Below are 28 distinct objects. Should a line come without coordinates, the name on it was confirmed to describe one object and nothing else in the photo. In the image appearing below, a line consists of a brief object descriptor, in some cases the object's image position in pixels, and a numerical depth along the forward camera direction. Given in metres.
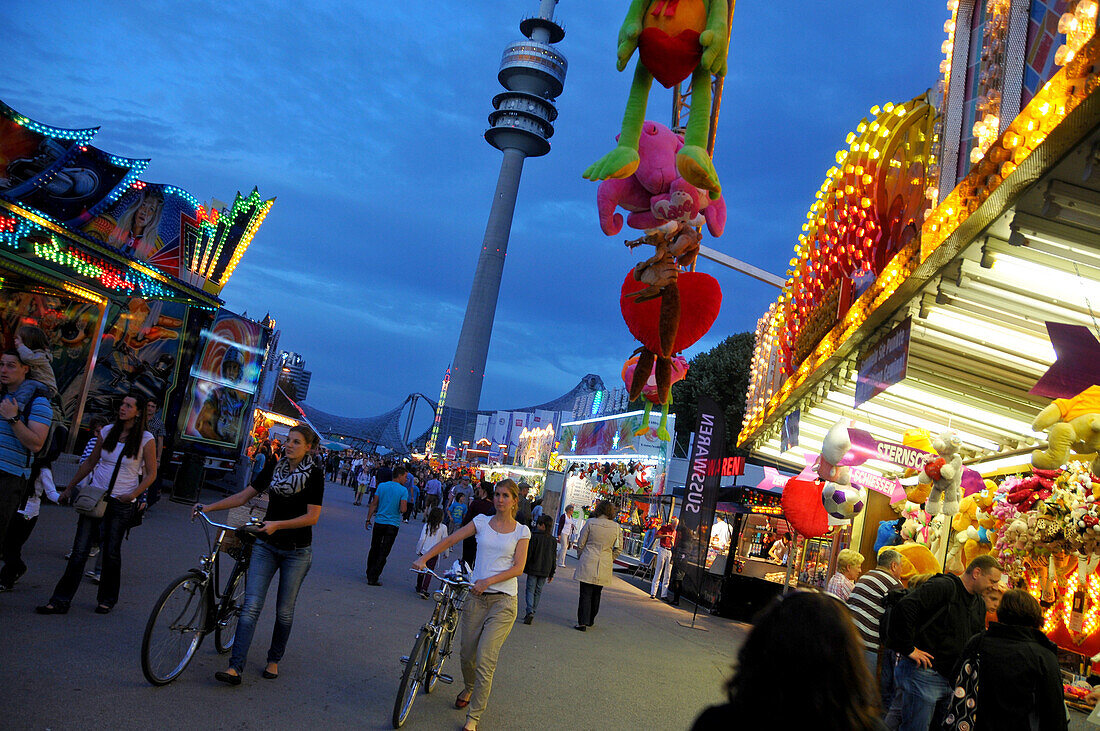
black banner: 17.20
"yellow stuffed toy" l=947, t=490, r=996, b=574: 8.47
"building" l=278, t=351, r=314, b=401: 66.31
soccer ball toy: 9.49
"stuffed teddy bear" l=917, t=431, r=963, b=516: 7.98
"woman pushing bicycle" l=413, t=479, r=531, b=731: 5.78
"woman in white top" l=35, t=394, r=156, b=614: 6.68
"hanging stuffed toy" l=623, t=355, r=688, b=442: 6.66
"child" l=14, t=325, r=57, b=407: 5.70
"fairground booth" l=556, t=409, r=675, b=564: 28.81
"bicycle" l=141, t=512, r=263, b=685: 5.13
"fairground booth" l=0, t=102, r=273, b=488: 13.33
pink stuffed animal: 5.20
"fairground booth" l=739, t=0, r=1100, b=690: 4.41
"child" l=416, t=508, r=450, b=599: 11.58
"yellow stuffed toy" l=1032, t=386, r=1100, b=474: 4.72
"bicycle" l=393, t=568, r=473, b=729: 5.38
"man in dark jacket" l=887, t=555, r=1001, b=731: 5.90
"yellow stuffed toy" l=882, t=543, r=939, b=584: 8.39
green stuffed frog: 4.41
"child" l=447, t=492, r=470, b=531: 16.95
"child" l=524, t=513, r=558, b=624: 11.71
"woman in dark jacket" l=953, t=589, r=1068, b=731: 4.51
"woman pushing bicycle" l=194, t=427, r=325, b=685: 5.71
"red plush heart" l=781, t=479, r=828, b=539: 10.13
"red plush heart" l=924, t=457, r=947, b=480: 7.98
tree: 41.16
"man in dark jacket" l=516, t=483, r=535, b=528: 12.71
